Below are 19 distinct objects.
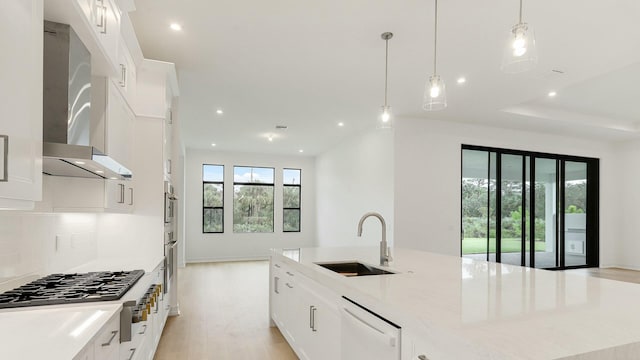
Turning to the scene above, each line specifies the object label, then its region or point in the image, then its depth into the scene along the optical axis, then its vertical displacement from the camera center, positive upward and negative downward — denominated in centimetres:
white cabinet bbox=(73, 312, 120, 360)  123 -63
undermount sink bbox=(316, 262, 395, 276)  276 -64
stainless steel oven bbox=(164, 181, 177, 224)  329 -17
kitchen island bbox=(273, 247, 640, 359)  105 -48
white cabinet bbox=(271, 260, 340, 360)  216 -95
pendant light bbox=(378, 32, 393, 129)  341 +71
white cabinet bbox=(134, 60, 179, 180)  320 +90
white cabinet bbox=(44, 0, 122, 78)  159 +81
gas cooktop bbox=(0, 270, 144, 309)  159 -53
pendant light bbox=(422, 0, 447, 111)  262 +73
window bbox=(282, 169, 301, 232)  974 -33
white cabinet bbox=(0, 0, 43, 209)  110 +28
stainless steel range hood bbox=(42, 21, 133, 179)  162 +41
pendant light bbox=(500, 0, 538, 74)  195 +81
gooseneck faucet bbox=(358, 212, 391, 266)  253 -47
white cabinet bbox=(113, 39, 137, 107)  253 +90
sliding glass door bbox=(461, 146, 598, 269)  647 -36
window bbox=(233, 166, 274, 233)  930 -30
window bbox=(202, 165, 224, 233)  900 -27
